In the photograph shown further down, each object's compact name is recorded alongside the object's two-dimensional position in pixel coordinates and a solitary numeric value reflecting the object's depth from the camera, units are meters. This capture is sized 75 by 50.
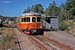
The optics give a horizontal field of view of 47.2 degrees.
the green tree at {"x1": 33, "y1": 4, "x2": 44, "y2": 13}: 50.25
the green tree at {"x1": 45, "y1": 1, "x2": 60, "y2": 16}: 40.07
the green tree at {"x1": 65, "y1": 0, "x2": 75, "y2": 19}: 22.76
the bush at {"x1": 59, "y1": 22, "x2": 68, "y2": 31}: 13.27
